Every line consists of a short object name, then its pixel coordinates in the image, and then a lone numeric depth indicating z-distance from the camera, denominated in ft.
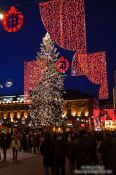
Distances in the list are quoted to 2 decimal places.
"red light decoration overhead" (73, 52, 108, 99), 47.40
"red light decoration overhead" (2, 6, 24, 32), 30.64
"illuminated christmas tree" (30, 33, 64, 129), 90.95
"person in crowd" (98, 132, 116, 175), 17.97
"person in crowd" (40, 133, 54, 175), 23.93
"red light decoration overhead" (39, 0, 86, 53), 34.16
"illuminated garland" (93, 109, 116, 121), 99.25
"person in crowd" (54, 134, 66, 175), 24.09
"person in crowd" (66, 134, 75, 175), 23.95
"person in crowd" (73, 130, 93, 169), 19.61
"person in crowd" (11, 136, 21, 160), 43.66
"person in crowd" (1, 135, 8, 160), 43.93
